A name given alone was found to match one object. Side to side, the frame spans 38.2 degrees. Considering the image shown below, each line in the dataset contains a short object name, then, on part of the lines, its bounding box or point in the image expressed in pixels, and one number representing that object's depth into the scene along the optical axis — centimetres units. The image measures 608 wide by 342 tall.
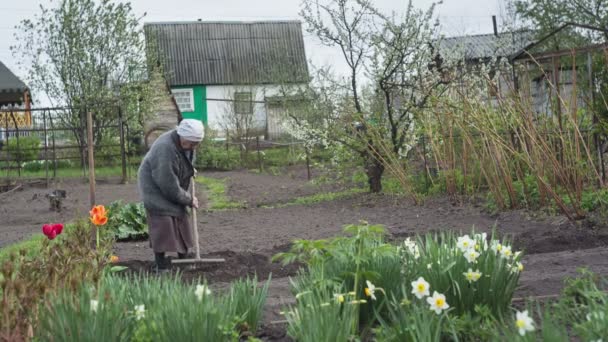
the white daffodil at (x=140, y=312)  367
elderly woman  738
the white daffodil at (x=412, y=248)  454
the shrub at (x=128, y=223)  995
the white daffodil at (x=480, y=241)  441
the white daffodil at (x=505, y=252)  432
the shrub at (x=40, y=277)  349
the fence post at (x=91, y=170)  905
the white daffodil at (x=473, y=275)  402
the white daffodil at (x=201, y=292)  362
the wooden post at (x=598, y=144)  1054
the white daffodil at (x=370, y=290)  392
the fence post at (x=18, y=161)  2153
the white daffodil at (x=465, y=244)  429
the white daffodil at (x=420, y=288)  369
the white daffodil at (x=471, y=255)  419
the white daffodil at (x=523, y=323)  299
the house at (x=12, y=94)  2434
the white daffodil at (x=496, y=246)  437
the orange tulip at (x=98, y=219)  649
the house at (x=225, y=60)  3506
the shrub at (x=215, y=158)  2684
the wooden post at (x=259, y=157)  2549
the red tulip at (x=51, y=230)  556
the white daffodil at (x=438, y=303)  355
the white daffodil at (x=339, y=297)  362
